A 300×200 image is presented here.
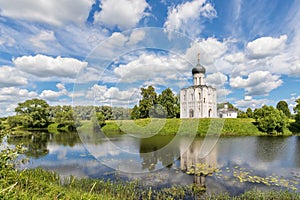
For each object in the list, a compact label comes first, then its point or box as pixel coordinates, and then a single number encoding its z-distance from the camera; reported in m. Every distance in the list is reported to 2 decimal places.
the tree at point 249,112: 56.15
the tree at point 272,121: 30.70
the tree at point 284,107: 62.87
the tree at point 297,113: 33.53
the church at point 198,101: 39.05
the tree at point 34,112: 50.97
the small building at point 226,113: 57.56
